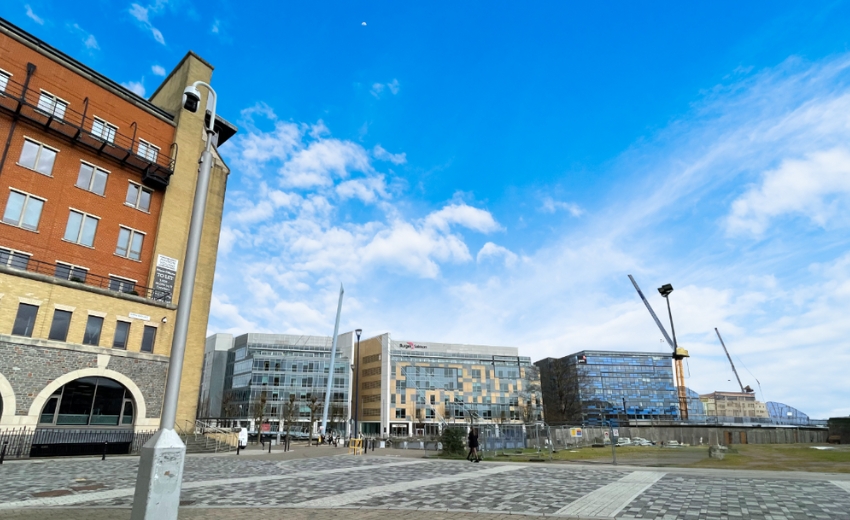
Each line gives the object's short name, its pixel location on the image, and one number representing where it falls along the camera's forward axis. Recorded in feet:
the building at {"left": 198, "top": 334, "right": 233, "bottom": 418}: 376.89
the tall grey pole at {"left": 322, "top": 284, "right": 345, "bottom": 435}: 183.05
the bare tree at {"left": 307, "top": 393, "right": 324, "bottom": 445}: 314.55
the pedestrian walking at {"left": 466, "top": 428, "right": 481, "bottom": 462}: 82.17
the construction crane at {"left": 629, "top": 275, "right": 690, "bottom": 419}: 353.10
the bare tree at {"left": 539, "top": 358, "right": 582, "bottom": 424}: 260.21
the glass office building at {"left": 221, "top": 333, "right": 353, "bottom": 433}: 321.73
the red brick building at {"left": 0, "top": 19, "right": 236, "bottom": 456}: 87.10
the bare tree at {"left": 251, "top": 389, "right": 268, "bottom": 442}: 310.06
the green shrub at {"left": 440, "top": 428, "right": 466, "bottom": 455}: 95.20
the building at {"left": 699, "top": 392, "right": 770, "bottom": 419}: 587.60
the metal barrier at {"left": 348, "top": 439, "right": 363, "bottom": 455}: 108.51
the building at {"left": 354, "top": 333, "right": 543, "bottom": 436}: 350.23
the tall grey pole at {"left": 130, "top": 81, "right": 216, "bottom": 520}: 20.83
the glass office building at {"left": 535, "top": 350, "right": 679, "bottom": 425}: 451.12
